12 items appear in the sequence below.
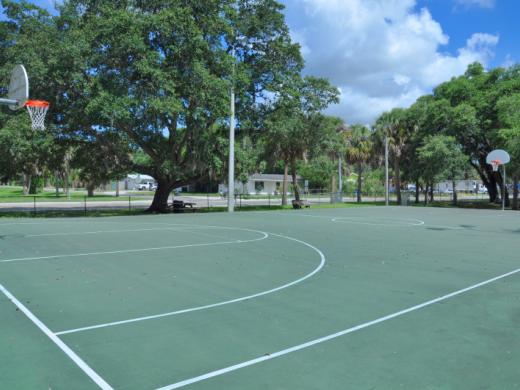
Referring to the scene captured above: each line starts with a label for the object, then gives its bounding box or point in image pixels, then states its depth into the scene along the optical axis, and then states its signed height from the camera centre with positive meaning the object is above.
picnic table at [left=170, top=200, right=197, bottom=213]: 31.01 -1.09
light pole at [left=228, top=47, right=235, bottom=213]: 26.82 +2.78
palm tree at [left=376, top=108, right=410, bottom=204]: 44.50 +5.71
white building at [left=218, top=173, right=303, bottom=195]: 75.00 +1.23
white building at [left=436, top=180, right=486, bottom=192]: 104.12 +1.03
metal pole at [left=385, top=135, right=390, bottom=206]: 39.90 +2.64
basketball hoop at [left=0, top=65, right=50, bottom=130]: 11.77 +2.82
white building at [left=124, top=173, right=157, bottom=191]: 94.78 +2.13
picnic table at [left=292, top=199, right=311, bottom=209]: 36.03 -1.05
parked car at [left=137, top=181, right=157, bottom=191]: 92.19 +1.17
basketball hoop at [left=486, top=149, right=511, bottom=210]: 31.81 +2.33
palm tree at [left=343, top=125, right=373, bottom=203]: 46.78 +4.68
